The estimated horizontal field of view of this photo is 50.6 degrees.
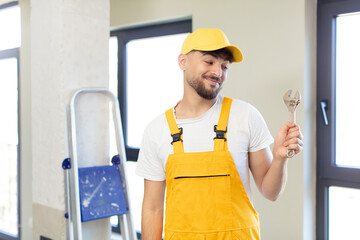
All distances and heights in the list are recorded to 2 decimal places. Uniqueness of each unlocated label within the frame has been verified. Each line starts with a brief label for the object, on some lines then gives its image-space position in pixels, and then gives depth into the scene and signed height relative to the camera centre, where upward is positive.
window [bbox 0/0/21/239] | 3.76 -0.09
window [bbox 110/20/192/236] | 3.06 +0.30
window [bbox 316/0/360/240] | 2.18 -0.02
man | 1.36 -0.16
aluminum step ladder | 2.27 -0.47
